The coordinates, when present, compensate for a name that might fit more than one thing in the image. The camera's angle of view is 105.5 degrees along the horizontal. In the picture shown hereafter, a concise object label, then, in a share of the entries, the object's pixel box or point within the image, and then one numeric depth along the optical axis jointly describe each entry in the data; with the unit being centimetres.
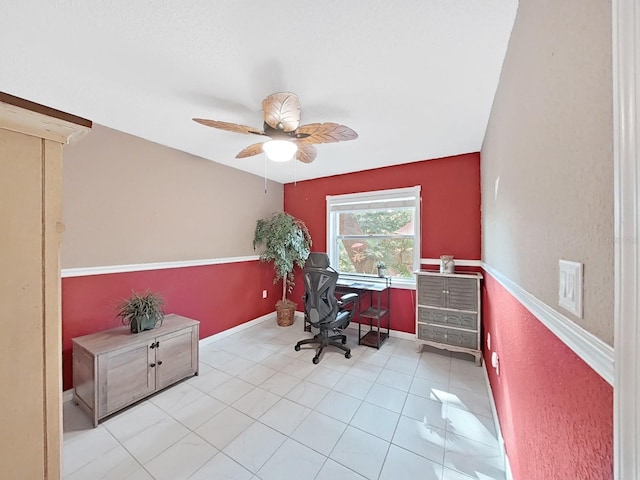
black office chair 264
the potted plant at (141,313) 210
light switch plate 56
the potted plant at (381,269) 338
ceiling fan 160
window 331
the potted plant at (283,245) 361
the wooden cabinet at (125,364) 178
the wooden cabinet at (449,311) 257
